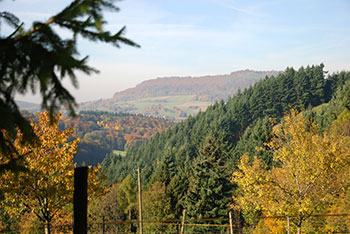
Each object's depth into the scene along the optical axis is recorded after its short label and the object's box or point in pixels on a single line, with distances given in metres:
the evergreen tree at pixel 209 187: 34.66
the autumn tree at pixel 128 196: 53.55
